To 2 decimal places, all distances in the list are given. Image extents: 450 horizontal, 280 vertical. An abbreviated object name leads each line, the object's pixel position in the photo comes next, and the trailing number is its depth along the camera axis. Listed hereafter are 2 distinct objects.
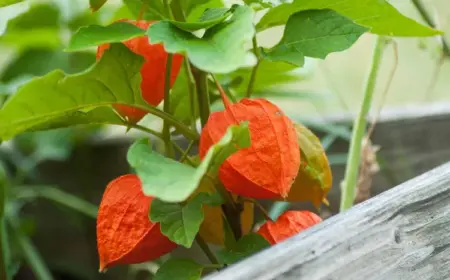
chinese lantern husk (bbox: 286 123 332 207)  0.92
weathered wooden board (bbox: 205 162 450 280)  0.81
